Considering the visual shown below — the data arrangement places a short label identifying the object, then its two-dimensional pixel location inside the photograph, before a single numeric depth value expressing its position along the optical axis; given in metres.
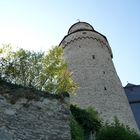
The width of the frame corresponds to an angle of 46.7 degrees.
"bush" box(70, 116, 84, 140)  5.25
